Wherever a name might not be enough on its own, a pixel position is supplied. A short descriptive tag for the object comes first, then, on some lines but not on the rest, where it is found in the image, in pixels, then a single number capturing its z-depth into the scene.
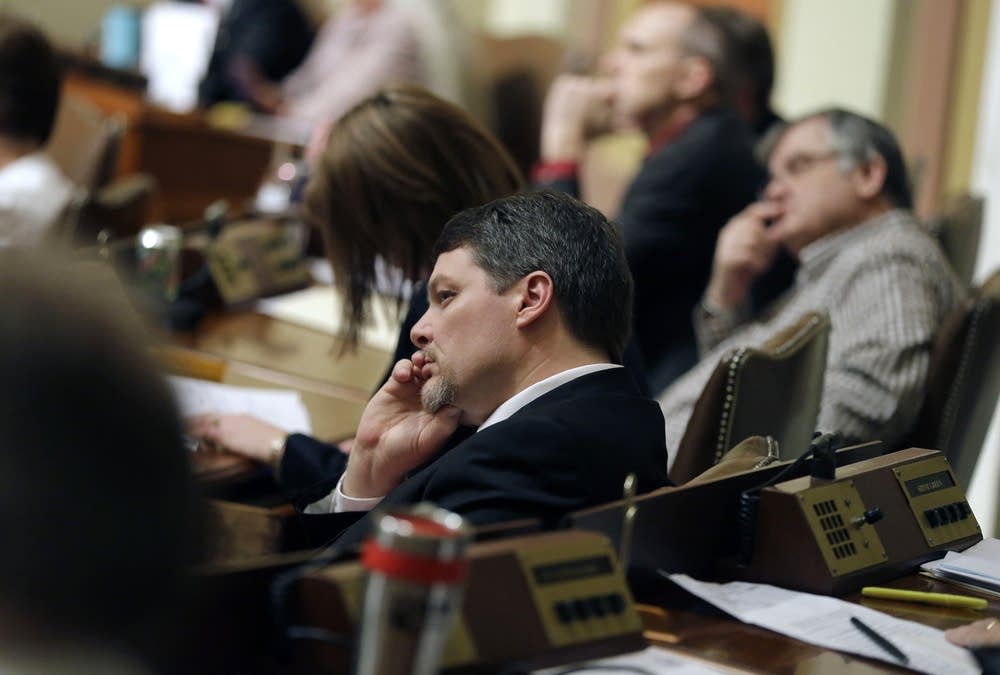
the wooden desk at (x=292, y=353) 5.46
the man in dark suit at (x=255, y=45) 14.05
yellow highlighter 3.21
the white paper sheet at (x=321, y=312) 6.25
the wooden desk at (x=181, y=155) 10.95
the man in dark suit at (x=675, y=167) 6.83
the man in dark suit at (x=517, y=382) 2.99
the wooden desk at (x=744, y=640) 2.77
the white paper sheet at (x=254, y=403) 4.89
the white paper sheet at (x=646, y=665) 2.59
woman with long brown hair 4.68
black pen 2.81
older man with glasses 5.11
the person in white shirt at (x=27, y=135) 7.01
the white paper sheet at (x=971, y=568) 3.37
